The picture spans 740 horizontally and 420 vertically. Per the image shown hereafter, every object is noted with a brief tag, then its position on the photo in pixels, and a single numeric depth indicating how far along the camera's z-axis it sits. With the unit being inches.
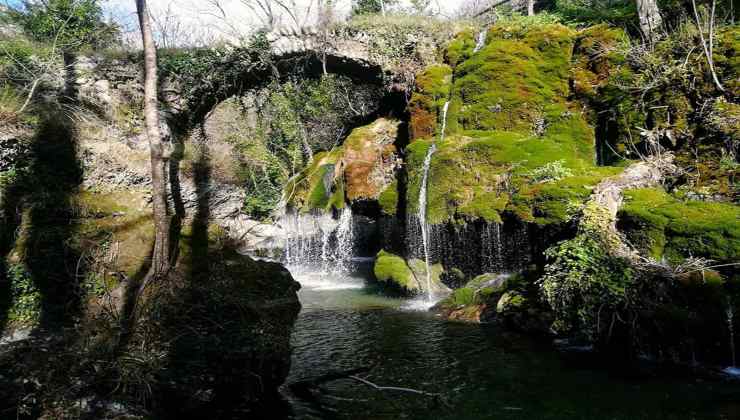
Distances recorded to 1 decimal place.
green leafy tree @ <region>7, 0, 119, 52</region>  473.1
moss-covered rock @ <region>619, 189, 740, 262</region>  225.9
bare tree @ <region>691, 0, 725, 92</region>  319.3
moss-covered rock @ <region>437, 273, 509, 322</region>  343.0
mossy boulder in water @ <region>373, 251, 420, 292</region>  448.1
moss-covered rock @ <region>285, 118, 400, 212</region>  573.3
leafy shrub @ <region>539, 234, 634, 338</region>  238.1
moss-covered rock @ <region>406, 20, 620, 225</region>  346.0
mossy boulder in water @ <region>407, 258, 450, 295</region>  437.4
